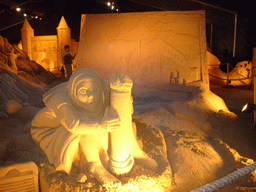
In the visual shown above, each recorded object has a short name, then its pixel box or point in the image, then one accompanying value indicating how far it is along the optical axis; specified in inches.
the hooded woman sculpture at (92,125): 86.7
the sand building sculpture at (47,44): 578.9
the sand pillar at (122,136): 87.9
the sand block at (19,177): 83.4
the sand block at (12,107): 163.8
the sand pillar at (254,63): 331.9
